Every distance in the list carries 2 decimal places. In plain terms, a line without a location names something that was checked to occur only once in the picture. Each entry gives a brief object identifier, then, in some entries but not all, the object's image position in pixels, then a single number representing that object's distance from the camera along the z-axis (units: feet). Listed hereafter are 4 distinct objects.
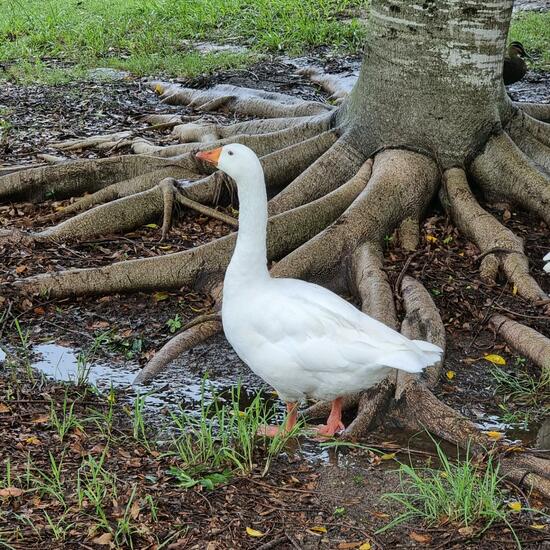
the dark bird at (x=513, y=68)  34.53
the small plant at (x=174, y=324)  20.26
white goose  15.35
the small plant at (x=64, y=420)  15.53
